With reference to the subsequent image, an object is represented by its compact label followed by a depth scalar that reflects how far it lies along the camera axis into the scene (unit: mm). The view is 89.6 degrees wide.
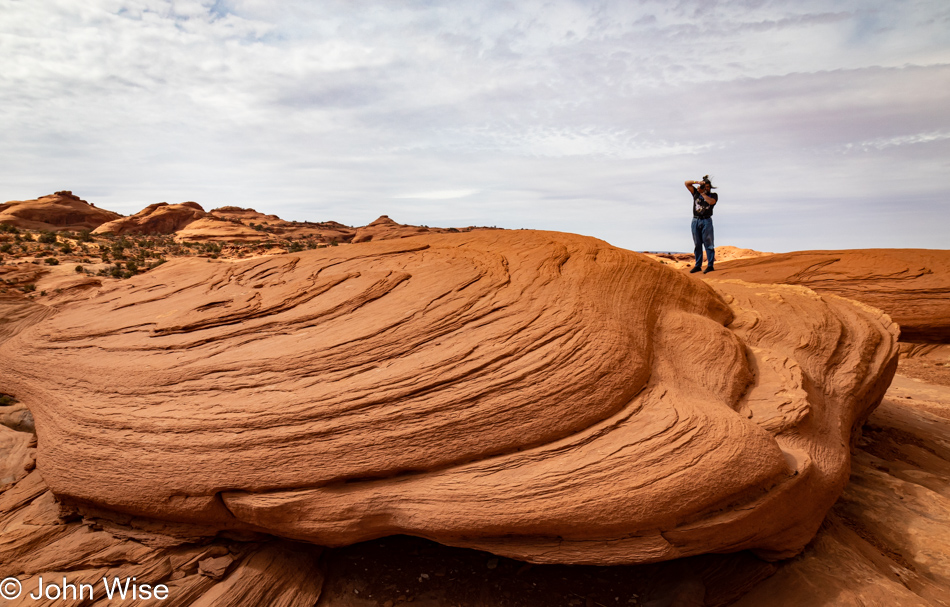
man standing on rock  11062
